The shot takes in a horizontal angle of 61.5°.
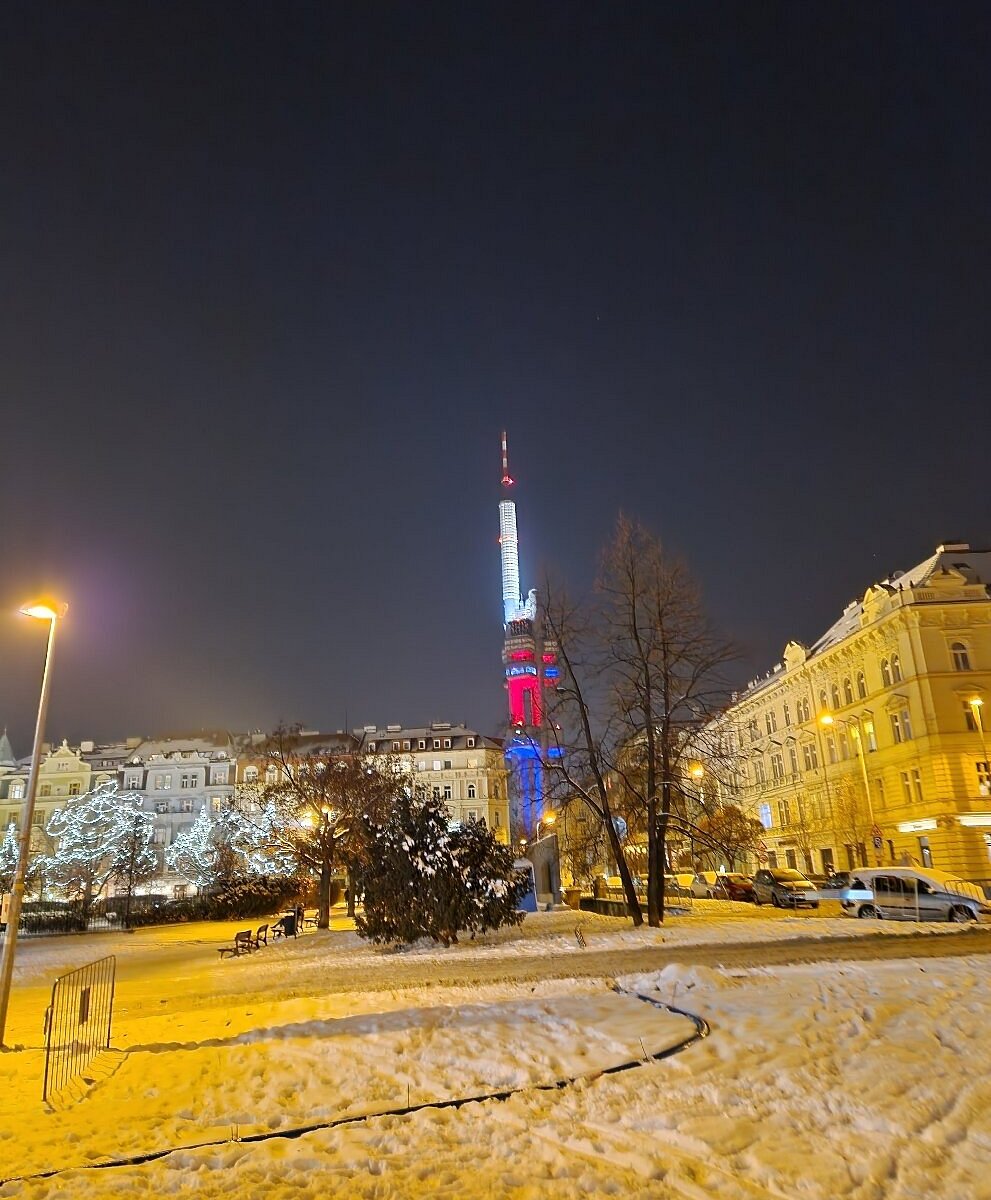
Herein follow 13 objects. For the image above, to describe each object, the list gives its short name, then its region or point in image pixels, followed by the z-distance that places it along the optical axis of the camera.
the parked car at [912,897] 25.38
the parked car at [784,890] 34.44
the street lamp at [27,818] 11.73
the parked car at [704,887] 46.59
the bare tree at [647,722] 25.16
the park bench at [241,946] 24.75
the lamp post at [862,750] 48.63
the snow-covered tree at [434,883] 22.39
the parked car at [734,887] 41.62
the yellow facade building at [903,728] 45.53
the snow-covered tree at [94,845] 58.50
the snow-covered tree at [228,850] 49.88
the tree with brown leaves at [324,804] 34.25
